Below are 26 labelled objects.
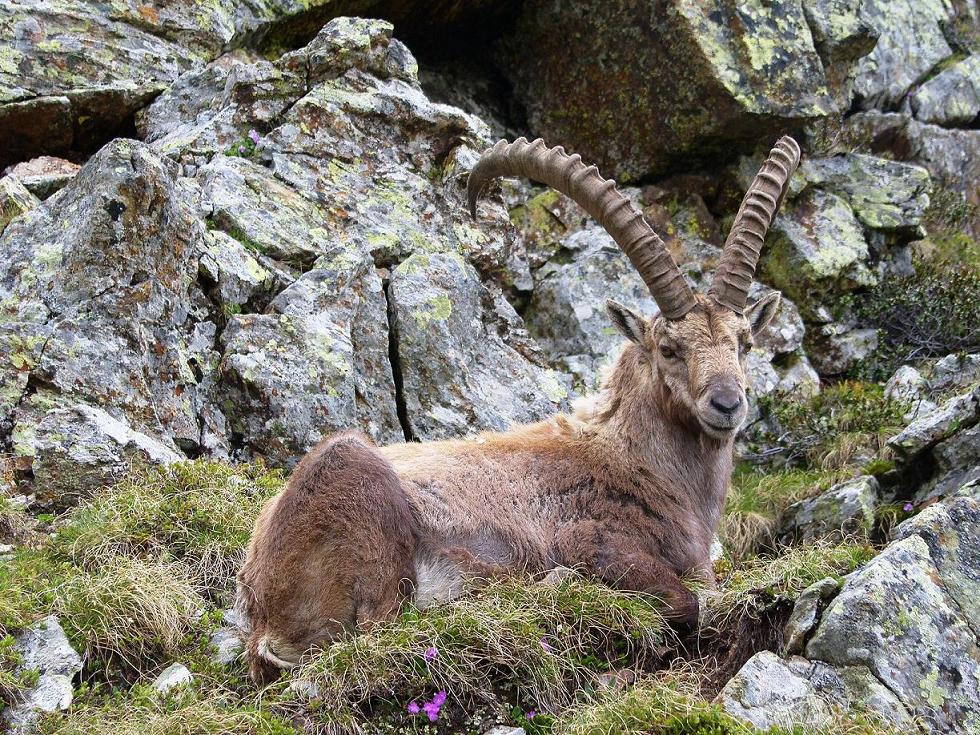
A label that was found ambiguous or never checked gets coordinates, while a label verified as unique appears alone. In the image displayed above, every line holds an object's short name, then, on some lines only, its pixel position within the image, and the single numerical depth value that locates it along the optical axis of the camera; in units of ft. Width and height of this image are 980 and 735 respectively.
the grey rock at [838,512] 29.22
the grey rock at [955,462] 26.83
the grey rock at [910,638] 18.30
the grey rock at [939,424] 27.53
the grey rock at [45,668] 19.83
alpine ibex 22.25
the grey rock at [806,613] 19.94
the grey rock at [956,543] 19.93
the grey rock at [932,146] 51.83
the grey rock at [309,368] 31.22
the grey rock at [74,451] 27.09
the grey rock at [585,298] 41.11
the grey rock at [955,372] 39.55
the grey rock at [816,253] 45.85
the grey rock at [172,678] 21.30
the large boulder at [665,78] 45.11
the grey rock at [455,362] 34.40
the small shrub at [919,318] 44.11
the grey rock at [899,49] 53.11
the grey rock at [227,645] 23.27
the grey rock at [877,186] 47.78
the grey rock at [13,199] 32.76
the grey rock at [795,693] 18.11
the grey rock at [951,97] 55.26
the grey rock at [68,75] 37.68
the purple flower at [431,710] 19.57
